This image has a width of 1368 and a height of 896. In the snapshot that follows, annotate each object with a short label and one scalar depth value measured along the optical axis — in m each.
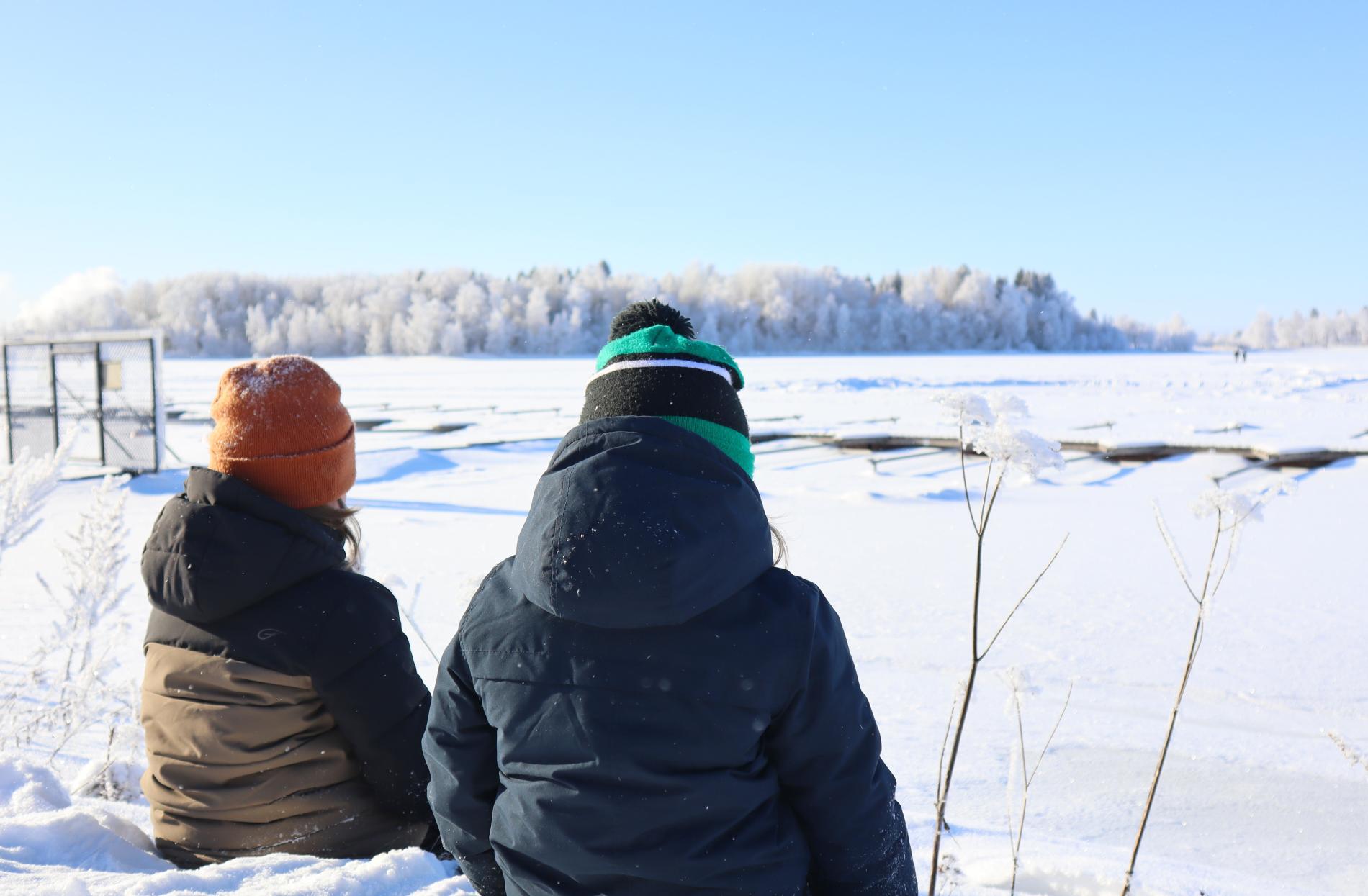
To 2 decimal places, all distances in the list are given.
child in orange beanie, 1.80
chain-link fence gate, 11.89
